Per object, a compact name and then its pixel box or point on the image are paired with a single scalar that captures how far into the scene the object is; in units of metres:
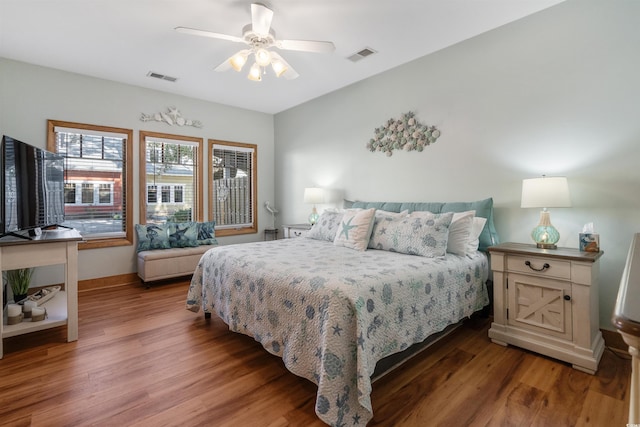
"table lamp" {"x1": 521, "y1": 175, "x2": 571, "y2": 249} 2.19
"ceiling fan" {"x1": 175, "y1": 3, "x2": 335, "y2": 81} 2.32
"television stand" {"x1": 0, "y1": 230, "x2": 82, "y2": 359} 2.17
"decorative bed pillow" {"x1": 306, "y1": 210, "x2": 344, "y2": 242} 3.18
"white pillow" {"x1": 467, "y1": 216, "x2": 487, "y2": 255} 2.59
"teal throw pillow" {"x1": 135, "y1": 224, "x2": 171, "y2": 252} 4.11
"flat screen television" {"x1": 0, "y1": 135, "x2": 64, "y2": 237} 2.33
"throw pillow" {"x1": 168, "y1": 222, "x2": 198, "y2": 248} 4.30
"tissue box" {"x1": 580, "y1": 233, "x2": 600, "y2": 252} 2.13
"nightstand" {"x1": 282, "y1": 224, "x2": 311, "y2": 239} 4.32
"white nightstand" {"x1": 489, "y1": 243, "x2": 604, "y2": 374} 1.98
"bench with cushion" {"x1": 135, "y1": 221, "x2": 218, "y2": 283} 3.91
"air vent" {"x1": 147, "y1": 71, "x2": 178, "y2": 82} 3.75
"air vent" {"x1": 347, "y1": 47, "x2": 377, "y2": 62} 3.18
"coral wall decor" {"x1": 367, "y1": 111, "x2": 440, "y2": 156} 3.34
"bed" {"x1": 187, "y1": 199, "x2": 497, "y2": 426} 1.50
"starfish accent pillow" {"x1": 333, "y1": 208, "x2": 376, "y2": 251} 2.73
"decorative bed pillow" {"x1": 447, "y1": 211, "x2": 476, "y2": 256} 2.50
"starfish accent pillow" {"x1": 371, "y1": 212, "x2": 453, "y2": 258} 2.39
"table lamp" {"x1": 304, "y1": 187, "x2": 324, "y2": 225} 4.38
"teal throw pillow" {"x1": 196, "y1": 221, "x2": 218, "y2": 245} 4.56
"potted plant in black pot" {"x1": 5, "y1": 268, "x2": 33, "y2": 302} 2.84
